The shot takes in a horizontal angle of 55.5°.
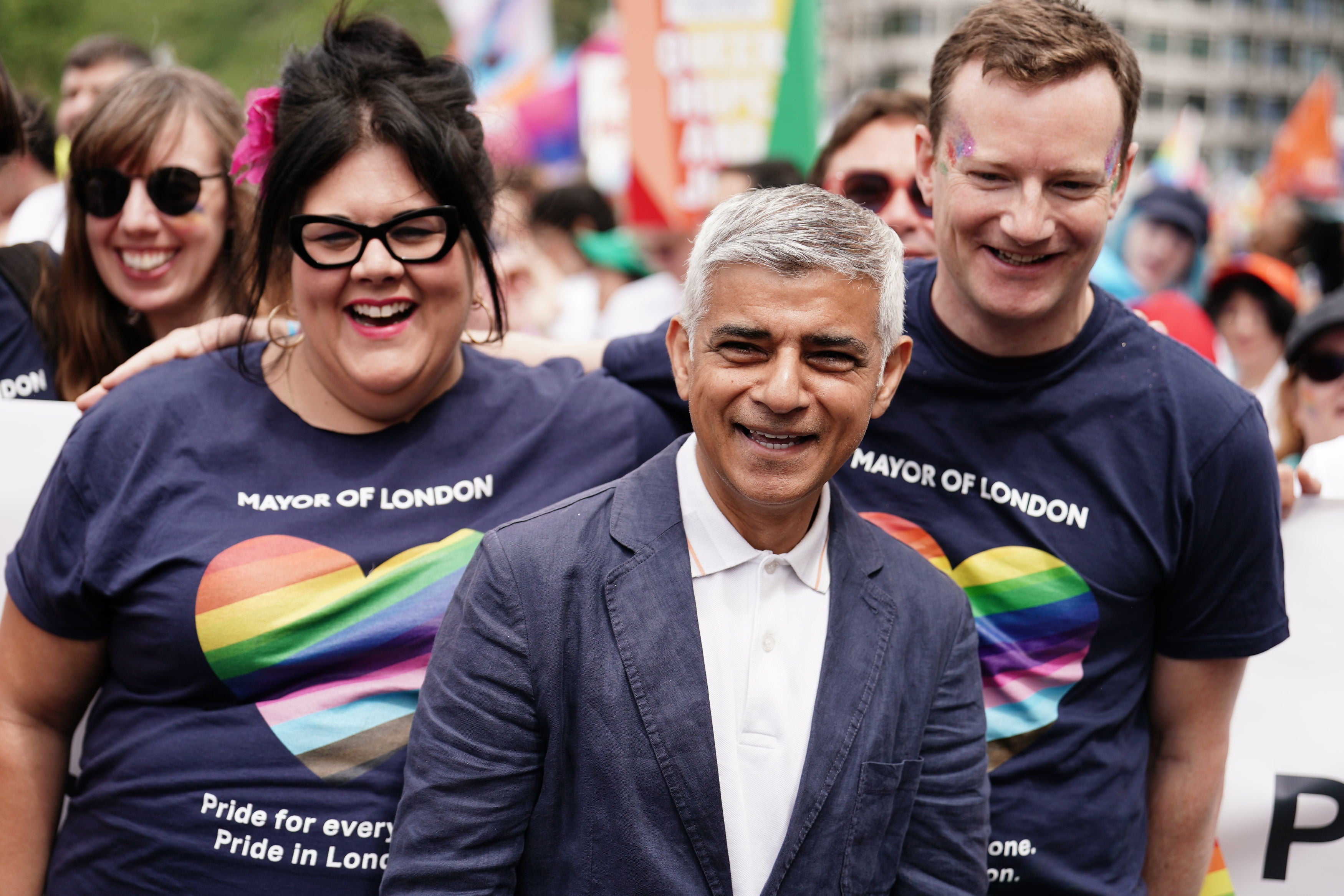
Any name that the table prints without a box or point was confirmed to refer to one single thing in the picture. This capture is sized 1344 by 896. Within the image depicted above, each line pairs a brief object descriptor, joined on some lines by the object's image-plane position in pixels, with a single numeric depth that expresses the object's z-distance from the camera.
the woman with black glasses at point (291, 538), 2.60
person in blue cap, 8.46
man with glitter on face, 2.73
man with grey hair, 2.18
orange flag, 16.25
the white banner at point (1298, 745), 3.35
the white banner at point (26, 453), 3.24
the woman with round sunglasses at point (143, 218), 3.60
